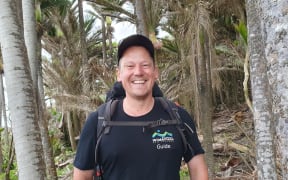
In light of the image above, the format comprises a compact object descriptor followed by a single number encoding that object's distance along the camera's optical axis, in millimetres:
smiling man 2158
